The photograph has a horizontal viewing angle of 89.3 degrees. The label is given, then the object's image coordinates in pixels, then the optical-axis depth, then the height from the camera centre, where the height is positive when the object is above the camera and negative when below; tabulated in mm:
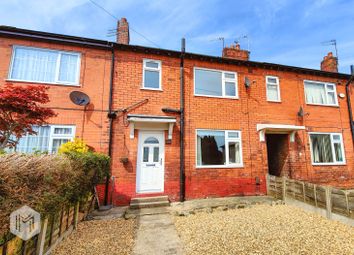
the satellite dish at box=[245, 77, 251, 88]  8656 +3501
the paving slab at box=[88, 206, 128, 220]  5500 -1858
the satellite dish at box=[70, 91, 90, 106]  6899 +2199
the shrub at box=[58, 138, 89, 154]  5579 +284
